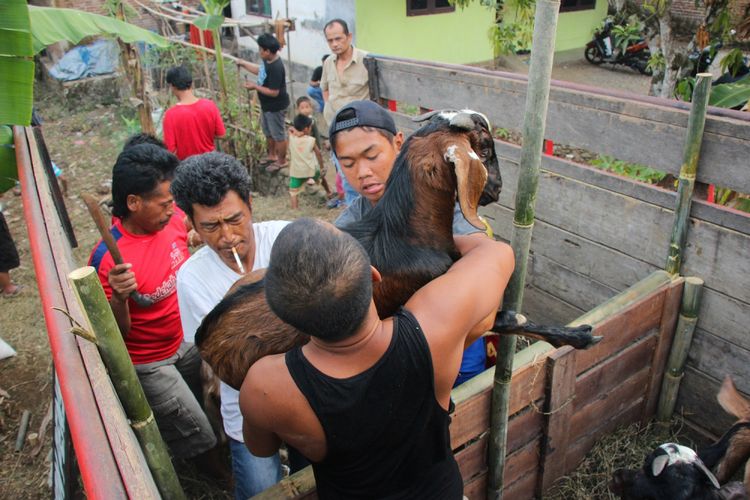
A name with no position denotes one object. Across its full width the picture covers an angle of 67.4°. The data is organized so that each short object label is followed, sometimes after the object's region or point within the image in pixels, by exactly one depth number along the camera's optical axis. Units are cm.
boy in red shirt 636
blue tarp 1316
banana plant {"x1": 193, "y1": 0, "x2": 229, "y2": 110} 859
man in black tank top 124
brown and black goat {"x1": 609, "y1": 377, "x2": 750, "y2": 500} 242
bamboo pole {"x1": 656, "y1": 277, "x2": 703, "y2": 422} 313
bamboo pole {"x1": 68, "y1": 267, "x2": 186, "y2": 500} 143
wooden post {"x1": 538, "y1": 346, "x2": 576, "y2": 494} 268
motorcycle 1394
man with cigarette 231
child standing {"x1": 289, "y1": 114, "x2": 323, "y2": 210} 746
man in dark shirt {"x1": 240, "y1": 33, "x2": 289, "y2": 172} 813
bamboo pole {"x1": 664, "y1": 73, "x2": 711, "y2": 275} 276
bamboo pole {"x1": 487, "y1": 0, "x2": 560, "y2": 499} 156
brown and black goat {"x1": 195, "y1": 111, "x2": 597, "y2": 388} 167
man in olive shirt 595
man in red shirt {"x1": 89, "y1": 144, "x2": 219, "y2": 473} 275
